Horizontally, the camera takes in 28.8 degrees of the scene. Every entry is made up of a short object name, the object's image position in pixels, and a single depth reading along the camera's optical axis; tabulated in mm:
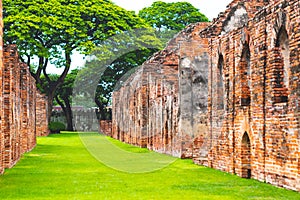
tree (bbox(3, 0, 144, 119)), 35500
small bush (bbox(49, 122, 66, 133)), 44031
